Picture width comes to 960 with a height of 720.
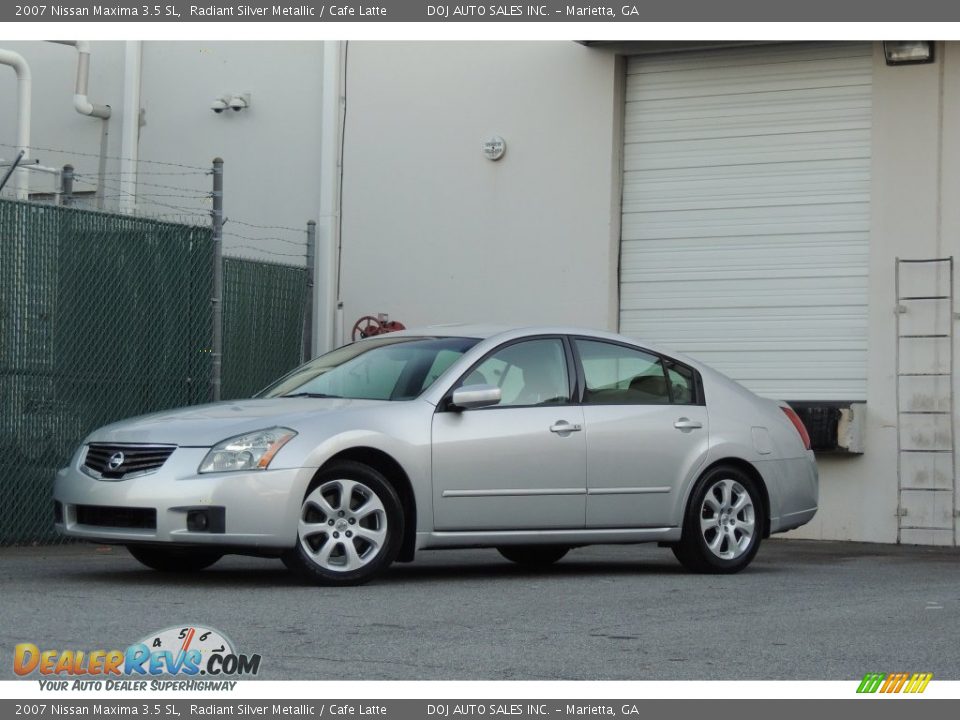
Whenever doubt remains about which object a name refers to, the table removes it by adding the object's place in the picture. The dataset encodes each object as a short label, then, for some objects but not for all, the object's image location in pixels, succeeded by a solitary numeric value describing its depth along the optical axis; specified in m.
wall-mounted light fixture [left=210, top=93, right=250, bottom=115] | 18.09
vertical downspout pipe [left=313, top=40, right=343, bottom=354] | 17.03
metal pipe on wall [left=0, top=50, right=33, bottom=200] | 17.75
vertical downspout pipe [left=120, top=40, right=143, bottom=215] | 18.73
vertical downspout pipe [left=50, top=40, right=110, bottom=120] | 18.67
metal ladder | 14.38
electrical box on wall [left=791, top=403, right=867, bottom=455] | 14.64
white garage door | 15.09
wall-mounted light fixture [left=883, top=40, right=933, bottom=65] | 14.44
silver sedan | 8.79
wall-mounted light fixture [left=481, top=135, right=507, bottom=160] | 16.52
